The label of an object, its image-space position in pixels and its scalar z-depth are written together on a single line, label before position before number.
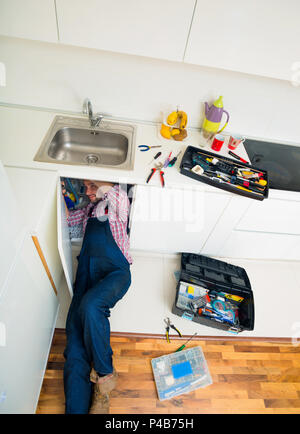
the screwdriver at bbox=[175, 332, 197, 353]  1.49
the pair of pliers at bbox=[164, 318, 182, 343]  1.53
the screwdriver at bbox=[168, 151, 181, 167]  1.39
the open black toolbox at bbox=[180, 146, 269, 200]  1.32
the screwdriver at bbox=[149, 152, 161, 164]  1.41
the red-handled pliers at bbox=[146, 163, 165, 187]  1.31
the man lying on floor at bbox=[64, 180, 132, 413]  1.14
